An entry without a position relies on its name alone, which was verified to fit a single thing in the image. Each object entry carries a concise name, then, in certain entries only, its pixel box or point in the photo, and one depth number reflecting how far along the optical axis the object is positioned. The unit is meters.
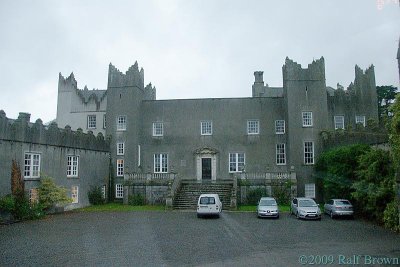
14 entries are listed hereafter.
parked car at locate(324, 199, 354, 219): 23.61
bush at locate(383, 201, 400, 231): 18.16
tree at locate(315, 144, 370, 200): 26.20
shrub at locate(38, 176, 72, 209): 26.48
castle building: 34.62
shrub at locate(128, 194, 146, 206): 32.19
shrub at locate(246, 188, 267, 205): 31.39
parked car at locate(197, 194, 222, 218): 24.11
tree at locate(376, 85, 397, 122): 54.22
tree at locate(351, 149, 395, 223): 20.18
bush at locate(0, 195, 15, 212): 22.31
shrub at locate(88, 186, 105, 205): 33.31
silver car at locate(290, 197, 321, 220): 23.12
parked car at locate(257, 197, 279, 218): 23.88
